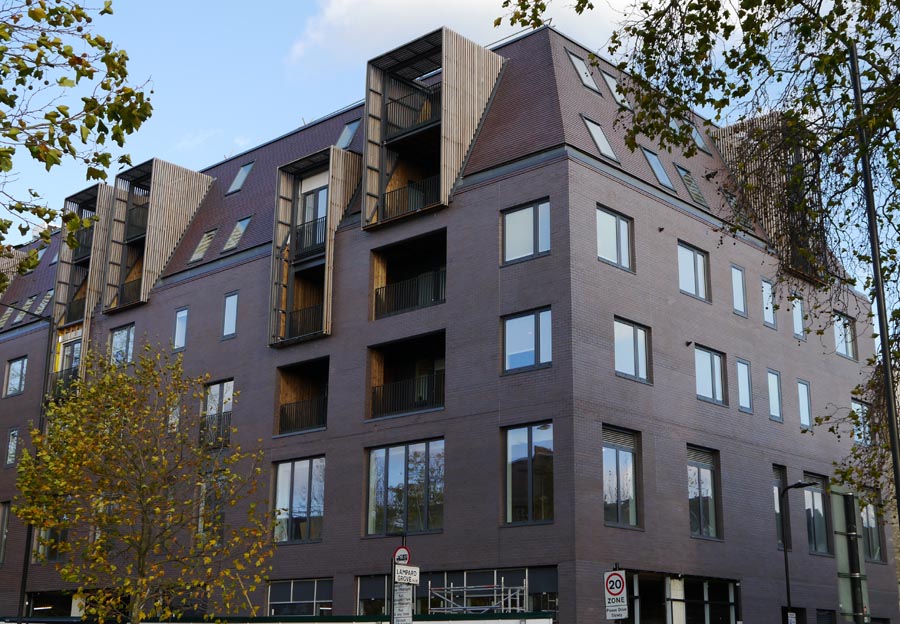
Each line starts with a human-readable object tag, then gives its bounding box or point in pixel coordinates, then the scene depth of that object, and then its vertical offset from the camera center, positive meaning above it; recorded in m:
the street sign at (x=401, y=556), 21.27 +1.30
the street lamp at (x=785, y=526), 36.16 +3.48
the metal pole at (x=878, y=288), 17.30 +5.38
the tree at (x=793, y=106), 15.76 +7.39
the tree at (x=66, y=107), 13.13 +5.90
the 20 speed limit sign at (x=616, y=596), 21.22 +0.64
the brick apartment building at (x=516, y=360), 31.86 +8.31
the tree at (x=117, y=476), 26.14 +3.45
